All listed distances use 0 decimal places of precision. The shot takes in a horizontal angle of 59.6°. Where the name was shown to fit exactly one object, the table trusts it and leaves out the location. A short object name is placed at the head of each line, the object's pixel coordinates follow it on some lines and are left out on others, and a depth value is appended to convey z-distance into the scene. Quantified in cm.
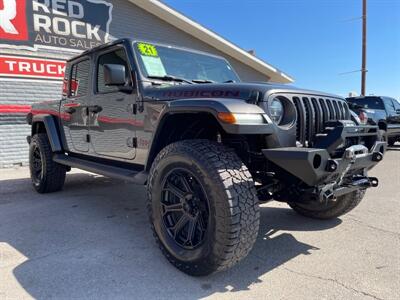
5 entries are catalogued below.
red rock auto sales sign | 825
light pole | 1766
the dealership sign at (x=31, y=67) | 823
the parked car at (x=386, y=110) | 1110
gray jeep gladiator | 236
